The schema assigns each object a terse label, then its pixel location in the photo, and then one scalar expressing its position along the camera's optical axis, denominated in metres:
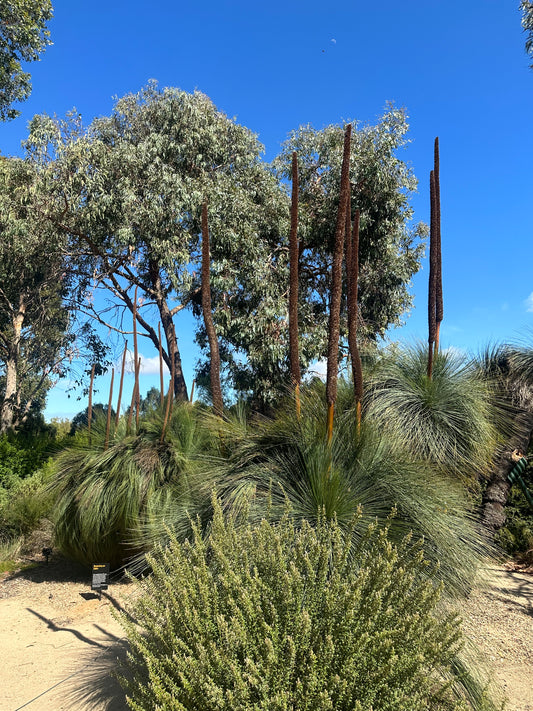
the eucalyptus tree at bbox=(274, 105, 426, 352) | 12.12
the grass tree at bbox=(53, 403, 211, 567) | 6.17
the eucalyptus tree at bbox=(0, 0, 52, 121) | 11.30
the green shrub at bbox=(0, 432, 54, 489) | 9.91
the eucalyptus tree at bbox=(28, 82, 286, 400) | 11.93
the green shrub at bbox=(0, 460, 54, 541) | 8.57
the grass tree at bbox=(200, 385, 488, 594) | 3.75
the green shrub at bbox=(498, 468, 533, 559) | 7.65
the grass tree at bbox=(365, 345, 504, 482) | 5.83
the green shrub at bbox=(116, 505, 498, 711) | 2.26
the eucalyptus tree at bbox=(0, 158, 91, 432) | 12.44
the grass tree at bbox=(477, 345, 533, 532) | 7.20
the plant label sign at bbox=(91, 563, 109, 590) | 5.88
